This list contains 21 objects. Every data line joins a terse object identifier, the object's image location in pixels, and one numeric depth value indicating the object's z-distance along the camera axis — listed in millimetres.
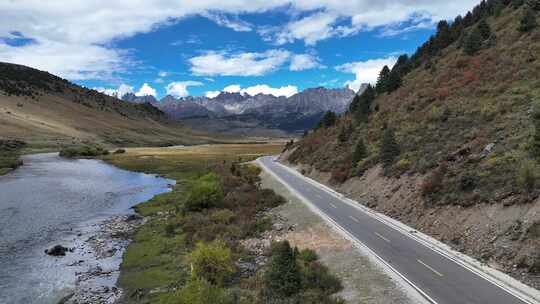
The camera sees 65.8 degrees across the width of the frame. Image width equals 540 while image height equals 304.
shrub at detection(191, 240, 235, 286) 25045
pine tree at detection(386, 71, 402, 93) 82562
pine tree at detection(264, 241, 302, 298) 20938
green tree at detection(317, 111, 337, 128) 98619
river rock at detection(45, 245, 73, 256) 32344
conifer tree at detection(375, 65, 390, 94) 86675
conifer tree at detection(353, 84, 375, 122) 77062
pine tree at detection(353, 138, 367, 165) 54203
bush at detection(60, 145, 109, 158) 132625
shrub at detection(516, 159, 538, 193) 25797
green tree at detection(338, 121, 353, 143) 70812
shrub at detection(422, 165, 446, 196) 33781
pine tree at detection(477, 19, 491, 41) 71500
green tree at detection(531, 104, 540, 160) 27166
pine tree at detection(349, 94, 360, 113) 93050
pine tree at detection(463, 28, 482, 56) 68375
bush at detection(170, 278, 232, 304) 18250
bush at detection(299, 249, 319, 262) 26967
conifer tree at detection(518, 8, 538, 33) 62312
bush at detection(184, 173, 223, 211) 47375
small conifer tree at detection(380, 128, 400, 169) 46312
